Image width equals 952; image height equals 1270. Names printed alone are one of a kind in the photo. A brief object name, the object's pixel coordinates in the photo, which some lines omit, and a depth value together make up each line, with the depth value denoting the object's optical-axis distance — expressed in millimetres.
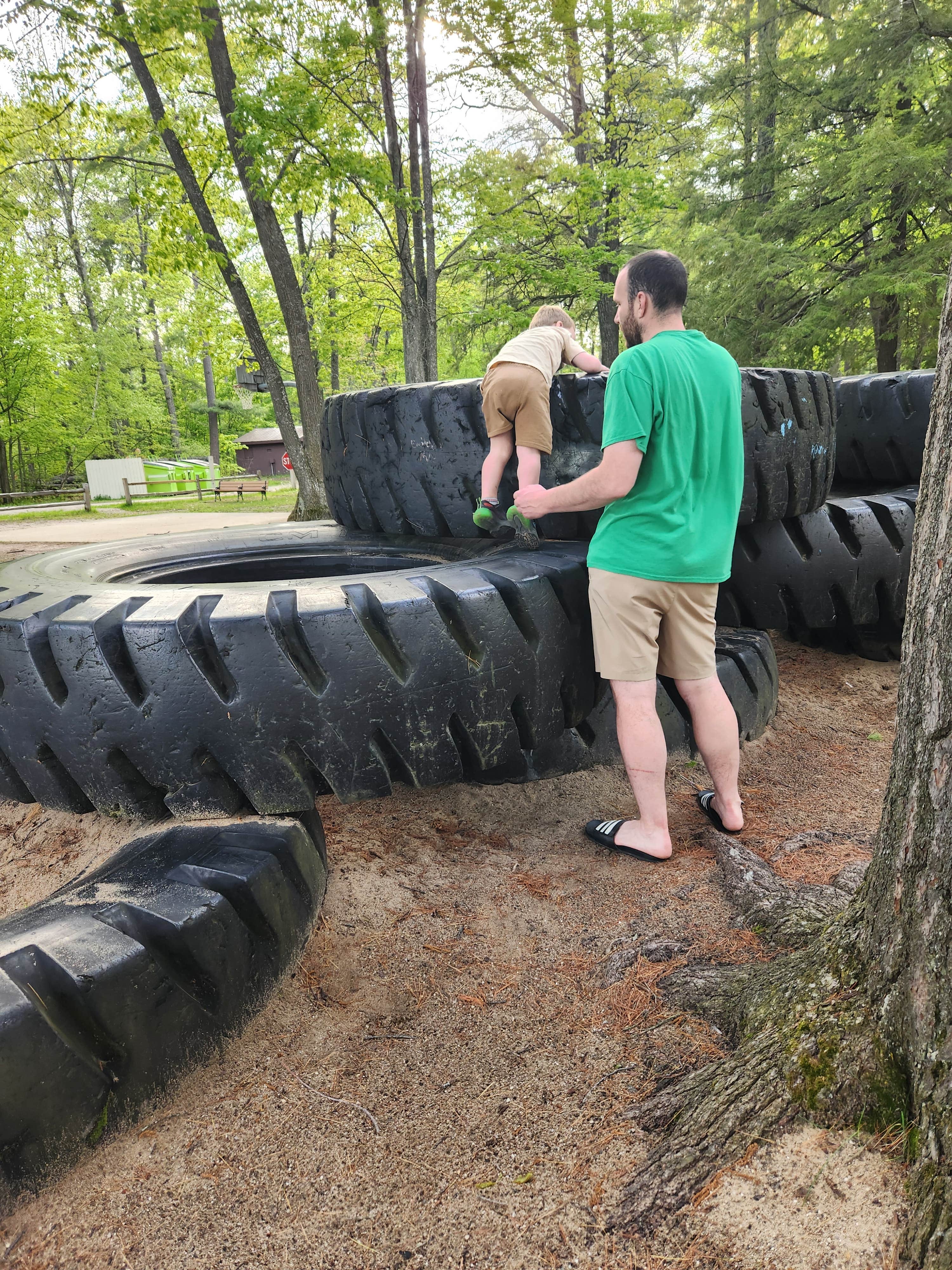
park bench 22547
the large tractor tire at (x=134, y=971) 1274
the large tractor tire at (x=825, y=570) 3574
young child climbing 2957
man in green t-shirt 2254
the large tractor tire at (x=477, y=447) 3070
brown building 43562
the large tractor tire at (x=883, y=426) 4438
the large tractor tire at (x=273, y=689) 2012
